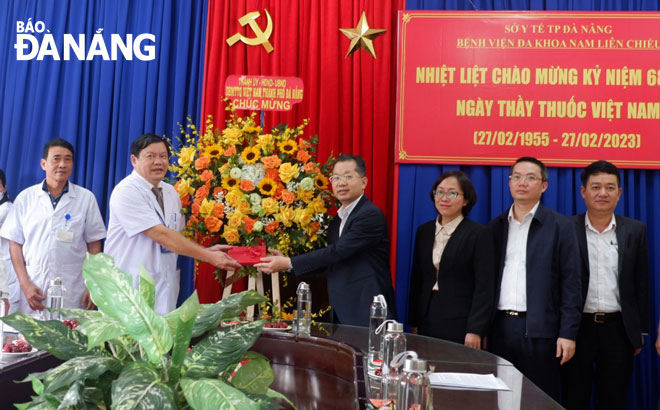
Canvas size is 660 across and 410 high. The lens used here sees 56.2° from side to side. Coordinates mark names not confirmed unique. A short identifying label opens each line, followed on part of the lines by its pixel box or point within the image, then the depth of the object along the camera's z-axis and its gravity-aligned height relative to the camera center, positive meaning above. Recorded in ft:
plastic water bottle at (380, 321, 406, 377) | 5.16 -0.73
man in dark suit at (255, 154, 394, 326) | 9.57 -0.07
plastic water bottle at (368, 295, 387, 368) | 6.34 -0.73
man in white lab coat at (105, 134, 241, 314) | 9.78 +0.29
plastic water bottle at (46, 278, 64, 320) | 6.77 -0.57
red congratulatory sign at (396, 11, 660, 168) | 11.66 +3.31
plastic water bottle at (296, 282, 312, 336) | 7.22 -0.71
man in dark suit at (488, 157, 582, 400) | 9.16 -0.38
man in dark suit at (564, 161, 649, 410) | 9.71 -0.51
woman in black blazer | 9.32 -0.24
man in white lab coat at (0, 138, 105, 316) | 11.23 +0.14
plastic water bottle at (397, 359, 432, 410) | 3.73 -0.81
